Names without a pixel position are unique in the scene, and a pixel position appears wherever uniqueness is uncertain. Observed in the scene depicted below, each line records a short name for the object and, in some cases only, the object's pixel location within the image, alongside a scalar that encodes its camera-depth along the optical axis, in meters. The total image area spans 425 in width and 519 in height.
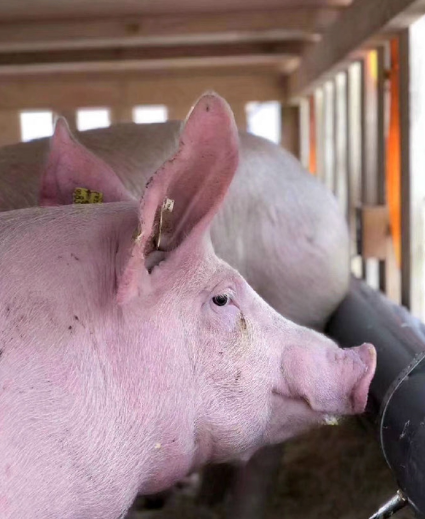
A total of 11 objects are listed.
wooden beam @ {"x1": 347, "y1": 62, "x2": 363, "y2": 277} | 3.02
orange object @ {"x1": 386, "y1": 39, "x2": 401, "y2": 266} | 2.36
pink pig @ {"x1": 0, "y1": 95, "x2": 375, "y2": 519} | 1.05
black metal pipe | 1.37
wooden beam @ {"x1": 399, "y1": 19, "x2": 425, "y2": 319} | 2.05
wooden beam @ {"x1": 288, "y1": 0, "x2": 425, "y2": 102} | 1.96
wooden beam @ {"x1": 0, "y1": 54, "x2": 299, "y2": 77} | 3.71
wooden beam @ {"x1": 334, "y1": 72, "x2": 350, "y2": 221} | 3.31
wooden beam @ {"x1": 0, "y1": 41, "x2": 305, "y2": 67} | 3.63
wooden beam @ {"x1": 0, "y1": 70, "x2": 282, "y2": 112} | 4.29
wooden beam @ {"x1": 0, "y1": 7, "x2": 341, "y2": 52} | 3.01
